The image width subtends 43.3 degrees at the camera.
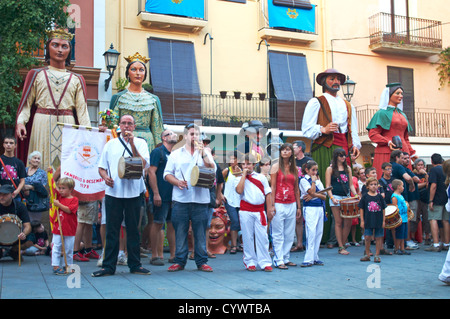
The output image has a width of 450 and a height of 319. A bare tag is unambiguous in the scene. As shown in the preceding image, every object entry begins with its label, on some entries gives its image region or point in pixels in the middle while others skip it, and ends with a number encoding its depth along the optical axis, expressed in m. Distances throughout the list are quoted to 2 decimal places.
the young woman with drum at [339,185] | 9.20
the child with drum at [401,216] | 9.06
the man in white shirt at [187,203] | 6.89
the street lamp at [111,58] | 15.48
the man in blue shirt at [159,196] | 7.53
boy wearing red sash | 7.15
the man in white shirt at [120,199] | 6.39
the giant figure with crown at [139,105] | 8.48
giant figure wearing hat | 9.60
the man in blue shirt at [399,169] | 9.72
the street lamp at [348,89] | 18.68
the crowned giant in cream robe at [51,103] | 8.10
